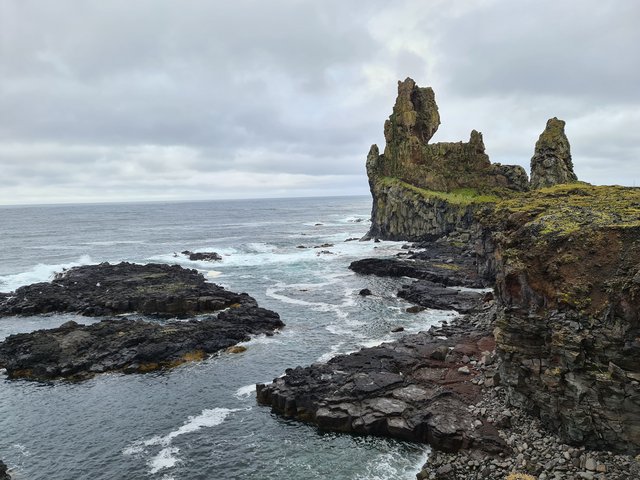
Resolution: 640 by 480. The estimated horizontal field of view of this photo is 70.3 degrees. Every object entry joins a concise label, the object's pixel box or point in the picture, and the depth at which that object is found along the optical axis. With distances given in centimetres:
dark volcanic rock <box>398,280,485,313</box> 6083
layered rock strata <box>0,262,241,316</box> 6469
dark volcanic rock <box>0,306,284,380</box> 4516
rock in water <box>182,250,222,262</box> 11025
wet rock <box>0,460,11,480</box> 2806
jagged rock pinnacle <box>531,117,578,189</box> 8775
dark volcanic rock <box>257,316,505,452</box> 3062
